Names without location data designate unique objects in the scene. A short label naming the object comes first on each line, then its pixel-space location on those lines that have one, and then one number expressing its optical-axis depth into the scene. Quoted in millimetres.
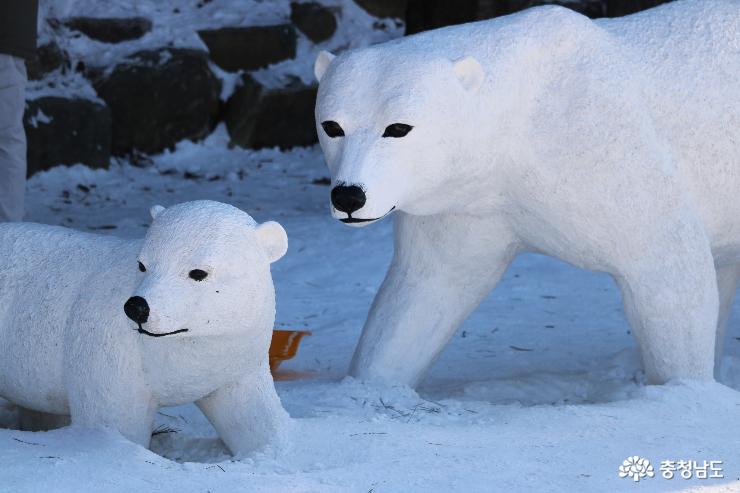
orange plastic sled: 9281
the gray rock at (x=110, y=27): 16469
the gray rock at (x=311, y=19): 18219
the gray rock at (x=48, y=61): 15648
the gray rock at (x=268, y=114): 17234
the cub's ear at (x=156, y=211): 6250
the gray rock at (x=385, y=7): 19000
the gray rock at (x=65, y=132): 14953
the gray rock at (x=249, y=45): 17328
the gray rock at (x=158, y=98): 16234
